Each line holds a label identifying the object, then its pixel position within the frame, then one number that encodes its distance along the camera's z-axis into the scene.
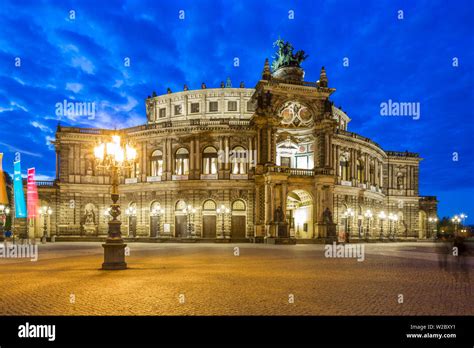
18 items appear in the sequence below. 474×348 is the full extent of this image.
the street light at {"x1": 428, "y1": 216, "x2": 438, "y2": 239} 74.12
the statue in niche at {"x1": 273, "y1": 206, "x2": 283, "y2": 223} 44.66
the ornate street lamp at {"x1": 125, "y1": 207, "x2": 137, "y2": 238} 55.89
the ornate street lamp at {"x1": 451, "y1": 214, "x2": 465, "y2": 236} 68.62
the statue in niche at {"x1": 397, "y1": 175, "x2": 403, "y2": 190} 70.44
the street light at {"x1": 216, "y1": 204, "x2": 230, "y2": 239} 51.45
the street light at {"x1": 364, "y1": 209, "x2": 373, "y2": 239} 58.64
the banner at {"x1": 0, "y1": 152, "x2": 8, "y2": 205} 38.03
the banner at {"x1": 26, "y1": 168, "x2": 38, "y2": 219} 48.69
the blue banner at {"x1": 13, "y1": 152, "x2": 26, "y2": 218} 44.59
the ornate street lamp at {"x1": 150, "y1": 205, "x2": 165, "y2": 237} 53.53
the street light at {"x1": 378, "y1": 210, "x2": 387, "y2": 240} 63.77
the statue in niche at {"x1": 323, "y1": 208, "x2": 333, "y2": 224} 46.53
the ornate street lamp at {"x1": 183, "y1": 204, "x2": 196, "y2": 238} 51.69
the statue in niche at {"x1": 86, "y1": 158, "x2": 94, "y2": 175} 57.03
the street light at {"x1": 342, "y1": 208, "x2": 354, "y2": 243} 54.95
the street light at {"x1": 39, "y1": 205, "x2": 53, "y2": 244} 52.65
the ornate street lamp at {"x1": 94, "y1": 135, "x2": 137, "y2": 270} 16.83
